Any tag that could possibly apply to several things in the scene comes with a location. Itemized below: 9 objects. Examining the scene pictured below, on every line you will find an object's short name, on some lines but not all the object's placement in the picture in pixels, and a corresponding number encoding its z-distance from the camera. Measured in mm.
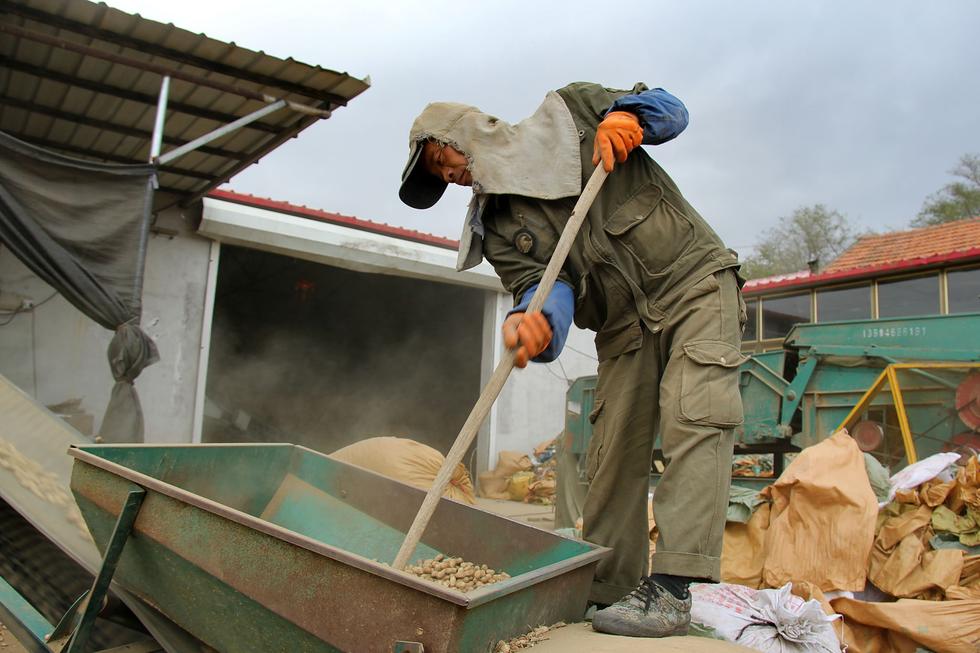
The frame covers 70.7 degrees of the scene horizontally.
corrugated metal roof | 4566
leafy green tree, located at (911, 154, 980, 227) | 25484
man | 1826
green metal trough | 1372
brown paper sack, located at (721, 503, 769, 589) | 3195
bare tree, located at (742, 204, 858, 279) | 29703
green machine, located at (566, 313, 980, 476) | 5461
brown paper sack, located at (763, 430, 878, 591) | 2994
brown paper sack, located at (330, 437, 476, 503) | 4746
